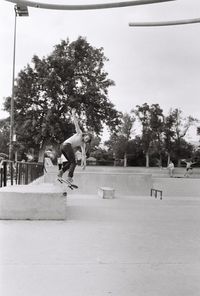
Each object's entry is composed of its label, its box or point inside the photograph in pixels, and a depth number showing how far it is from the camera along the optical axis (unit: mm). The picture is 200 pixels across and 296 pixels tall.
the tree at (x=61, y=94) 37844
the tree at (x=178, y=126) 56844
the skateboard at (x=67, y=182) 10162
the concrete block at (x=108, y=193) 14812
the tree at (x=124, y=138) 65825
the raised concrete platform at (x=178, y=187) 20953
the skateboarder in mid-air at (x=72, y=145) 9648
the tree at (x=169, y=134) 56781
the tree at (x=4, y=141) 71425
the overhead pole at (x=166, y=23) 6250
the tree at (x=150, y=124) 57125
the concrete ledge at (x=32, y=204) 7812
